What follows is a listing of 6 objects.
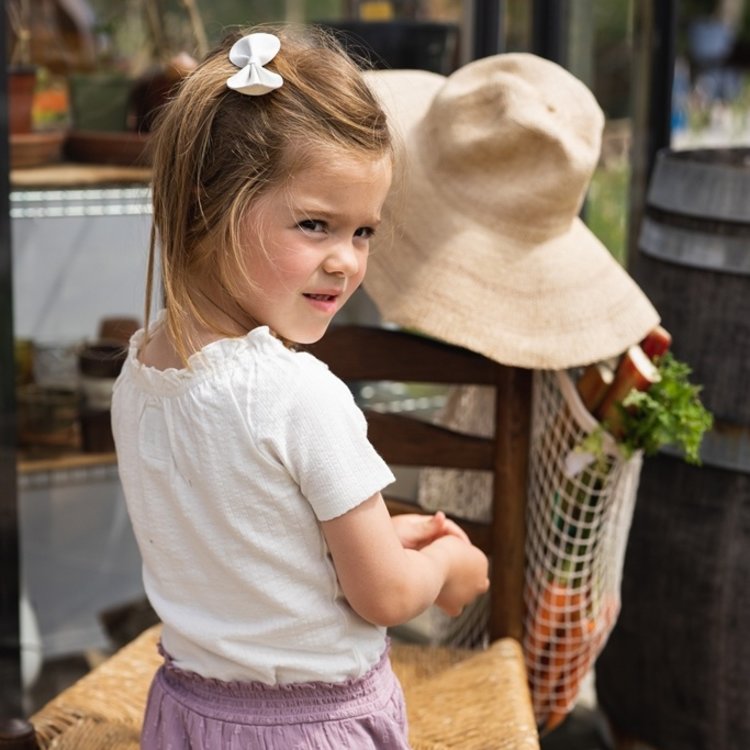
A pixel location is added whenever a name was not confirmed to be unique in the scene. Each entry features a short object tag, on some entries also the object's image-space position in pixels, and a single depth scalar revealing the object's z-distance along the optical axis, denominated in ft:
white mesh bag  9.47
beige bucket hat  9.07
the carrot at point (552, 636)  9.58
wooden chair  9.17
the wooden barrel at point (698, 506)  9.90
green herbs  9.20
